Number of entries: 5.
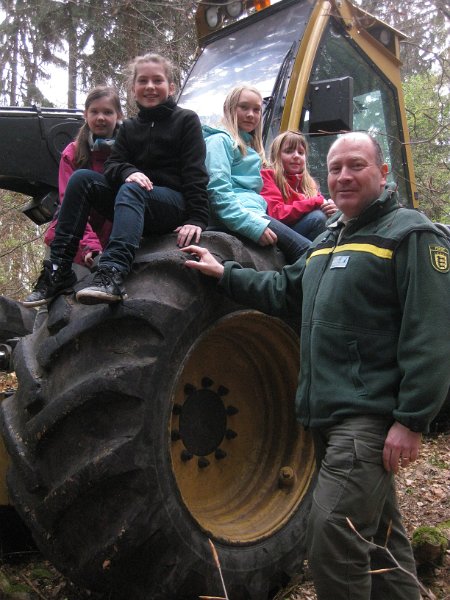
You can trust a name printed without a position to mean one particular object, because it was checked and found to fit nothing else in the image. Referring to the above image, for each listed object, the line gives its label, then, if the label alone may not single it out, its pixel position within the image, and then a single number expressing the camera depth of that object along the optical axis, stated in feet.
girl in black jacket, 9.75
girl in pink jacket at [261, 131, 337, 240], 12.42
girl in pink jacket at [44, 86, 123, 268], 11.88
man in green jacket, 7.94
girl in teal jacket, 11.10
